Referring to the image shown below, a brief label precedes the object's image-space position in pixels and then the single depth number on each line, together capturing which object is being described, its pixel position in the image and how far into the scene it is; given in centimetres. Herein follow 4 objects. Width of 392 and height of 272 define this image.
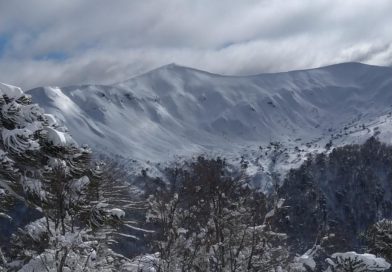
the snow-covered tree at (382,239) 1920
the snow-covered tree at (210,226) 1543
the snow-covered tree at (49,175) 858
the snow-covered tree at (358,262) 1427
